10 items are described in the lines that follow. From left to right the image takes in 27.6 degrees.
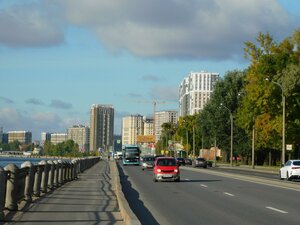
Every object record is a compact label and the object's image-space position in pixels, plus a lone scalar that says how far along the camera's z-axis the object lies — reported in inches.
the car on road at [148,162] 2714.1
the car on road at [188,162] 4294.8
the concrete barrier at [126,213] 521.1
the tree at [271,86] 2844.5
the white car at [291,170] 1744.6
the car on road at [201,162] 3481.8
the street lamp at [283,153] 2464.0
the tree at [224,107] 4261.8
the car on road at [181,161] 3755.4
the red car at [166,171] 1551.4
